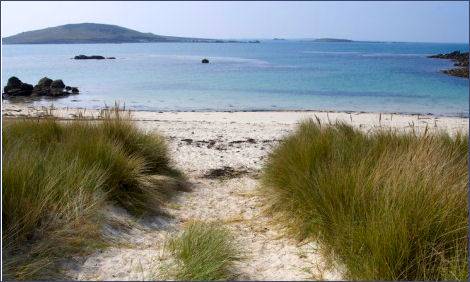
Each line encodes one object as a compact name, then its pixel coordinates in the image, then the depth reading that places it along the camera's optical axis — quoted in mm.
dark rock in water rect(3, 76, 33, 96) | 24938
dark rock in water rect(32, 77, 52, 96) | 26028
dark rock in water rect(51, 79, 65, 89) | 27438
